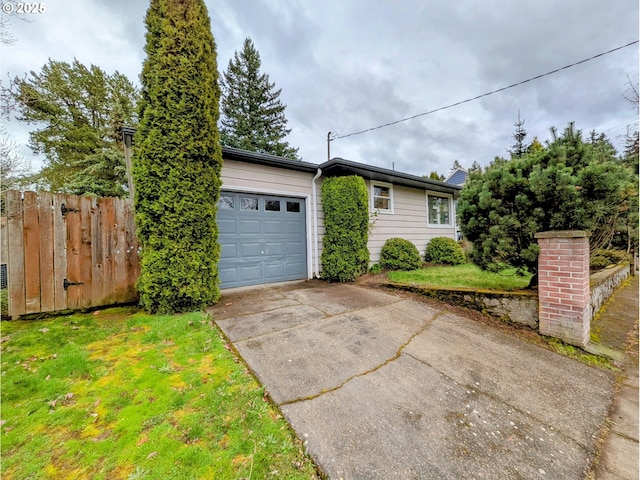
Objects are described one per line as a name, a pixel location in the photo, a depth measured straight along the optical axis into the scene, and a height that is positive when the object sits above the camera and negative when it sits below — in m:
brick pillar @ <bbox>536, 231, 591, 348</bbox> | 2.84 -0.58
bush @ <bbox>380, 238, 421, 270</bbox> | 7.15 -0.48
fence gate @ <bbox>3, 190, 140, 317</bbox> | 3.38 -0.13
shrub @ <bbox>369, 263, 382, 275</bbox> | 6.81 -0.84
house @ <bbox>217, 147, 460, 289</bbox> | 5.30 +0.66
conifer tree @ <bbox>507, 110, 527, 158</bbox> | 20.46 +8.46
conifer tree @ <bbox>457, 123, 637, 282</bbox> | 2.99 +0.51
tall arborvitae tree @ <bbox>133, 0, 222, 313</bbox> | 3.59 +1.28
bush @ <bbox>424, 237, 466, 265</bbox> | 8.58 -0.52
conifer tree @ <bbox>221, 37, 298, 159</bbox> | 19.61 +10.79
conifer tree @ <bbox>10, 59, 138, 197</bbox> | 10.82 +6.39
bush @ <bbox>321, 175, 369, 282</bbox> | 5.96 +0.26
